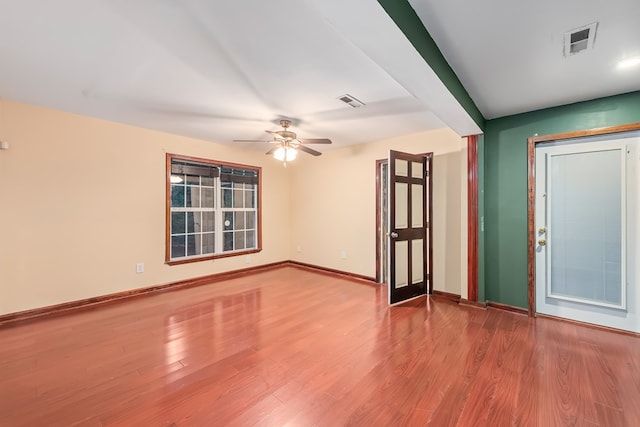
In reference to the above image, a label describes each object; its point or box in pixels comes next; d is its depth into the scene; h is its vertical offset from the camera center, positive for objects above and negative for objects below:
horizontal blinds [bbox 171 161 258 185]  4.49 +0.78
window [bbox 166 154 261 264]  4.48 +0.09
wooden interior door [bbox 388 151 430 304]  3.63 -0.17
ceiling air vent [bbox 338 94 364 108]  2.83 +1.23
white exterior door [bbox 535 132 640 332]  2.73 -0.18
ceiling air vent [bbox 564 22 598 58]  1.78 +1.22
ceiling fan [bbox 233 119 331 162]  3.49 +0.93
